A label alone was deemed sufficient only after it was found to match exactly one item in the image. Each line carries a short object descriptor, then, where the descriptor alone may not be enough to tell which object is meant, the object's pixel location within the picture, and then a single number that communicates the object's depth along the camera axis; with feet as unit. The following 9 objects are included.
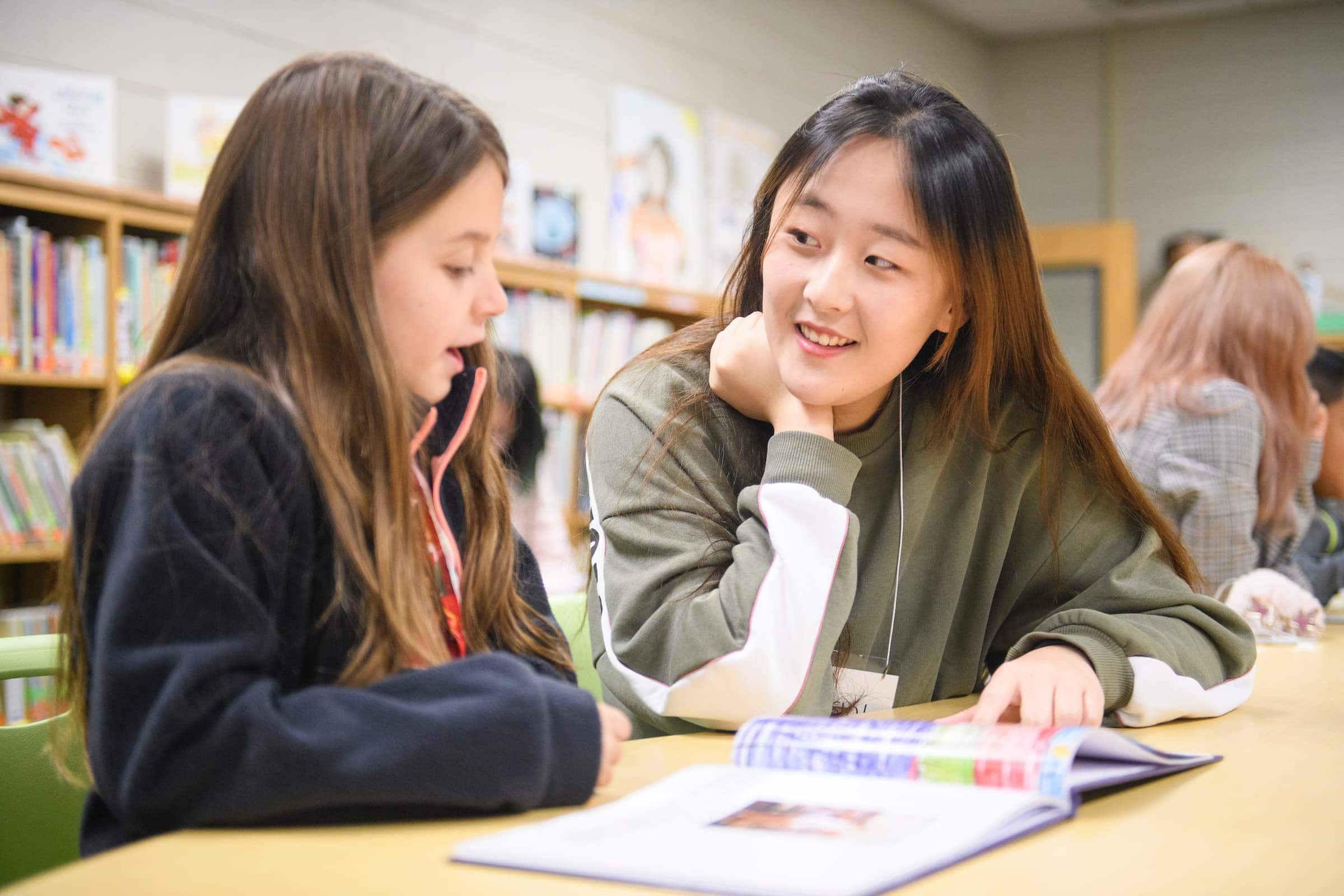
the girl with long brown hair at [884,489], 3.69
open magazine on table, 2.10
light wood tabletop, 2.13
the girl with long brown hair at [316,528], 2.37
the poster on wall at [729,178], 17.07
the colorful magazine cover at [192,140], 9.91
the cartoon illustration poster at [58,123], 8.86
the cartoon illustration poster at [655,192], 15.43
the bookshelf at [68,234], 8.33
